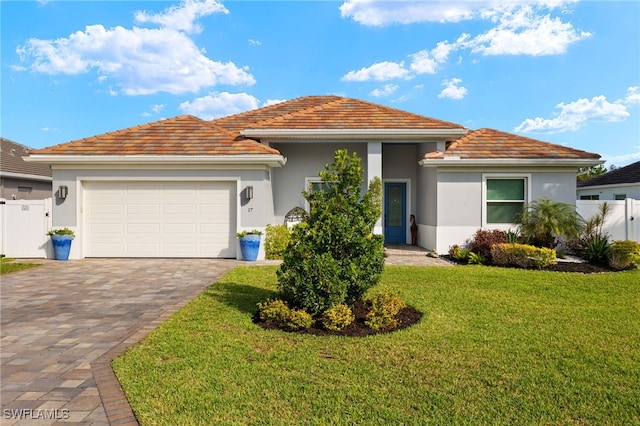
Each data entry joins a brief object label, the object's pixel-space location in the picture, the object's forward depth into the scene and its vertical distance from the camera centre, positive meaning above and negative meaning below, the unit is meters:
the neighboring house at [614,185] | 19.78 +1.65
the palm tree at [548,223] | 11.34 -0.28
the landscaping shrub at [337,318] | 4.92 -1.43
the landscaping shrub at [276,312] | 5.15 -1.42
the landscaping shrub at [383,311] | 5.05 -1.40
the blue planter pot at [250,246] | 11.05 -1.02
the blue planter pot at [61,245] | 11.11 -1.03
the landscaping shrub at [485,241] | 11.30 -0.86
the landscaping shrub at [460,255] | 11.37 -1.30
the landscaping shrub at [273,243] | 11.70 -0.98
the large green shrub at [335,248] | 5.16 -0.52
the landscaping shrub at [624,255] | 10.12 -1.13
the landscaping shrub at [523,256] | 10.17 -1.19
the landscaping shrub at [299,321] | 4.96 -1.47
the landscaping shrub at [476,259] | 11.01 -1.39
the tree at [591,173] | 38.12 +4.38
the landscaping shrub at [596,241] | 10.77 -0.83
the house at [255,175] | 11.50 +1.25
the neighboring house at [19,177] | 18.02 +1.77
